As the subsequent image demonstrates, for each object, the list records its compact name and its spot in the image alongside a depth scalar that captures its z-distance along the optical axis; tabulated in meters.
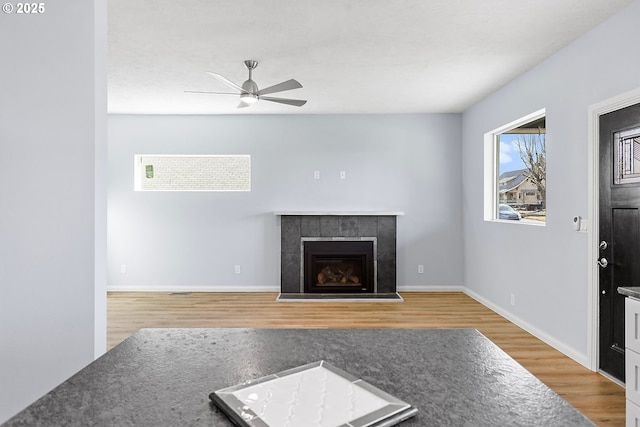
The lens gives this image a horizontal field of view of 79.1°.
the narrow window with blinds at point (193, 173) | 5.67
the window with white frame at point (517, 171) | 3.88
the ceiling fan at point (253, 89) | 3.22
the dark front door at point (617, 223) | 2.54
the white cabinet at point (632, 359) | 1.66
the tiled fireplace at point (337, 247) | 5.48
